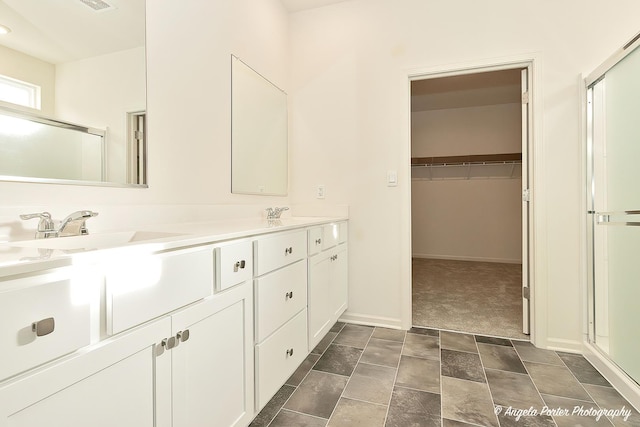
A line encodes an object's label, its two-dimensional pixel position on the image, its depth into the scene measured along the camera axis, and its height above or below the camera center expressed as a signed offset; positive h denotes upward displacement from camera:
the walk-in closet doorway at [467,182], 4.16 +0.51
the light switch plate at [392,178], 2.53 +0.28
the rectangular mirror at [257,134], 2.10 +0.59
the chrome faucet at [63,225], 1.02 -0.04
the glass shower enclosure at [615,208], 1.66 +0.03
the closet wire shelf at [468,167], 4.94 +0.76
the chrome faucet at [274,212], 2.17 +0.01
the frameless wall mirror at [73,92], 1.02 +0.45
